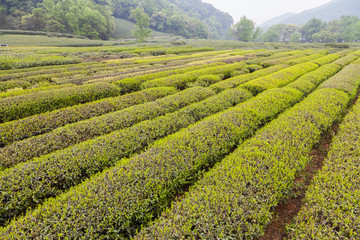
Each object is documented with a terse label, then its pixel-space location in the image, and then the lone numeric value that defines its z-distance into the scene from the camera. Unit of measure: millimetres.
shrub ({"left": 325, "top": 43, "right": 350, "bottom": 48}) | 58688
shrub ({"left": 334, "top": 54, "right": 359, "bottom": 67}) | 22047
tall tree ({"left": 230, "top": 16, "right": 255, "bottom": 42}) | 113375
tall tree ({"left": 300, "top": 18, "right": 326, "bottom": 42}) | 116119
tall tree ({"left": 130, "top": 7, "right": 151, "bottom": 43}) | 69938
